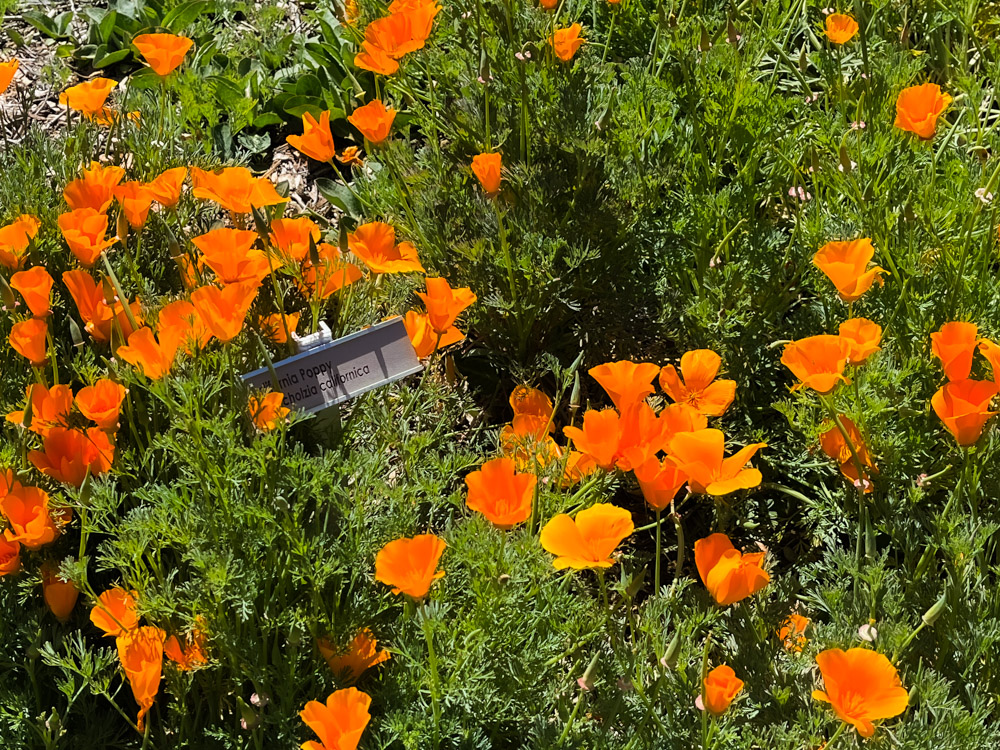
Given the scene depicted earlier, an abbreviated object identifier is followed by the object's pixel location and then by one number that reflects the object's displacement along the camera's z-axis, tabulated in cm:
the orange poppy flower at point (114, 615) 147
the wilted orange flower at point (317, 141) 204
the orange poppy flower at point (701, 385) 175
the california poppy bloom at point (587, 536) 138
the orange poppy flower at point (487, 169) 188
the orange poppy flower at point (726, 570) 142
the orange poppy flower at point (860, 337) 160
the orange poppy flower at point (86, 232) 169
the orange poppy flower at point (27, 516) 150
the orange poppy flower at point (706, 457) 148
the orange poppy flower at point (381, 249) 184
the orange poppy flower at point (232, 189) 175
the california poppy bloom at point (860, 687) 131
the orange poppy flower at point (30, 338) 160
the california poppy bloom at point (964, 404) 151
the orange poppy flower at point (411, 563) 135
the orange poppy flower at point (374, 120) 196
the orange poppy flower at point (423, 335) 175
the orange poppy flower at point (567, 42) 206
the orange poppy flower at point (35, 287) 166
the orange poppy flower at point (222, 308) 152
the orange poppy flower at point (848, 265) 169
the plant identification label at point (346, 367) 166
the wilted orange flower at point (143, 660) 142
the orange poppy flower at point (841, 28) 215
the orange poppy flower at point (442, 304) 169
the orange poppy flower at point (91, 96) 199
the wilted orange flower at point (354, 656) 153
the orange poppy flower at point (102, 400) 154
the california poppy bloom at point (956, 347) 152
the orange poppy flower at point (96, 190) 182
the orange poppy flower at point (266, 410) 154
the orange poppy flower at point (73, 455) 152
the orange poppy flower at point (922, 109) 191
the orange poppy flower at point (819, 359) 157
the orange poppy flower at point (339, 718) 130
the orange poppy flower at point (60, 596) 157
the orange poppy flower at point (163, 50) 197
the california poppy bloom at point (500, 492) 146
